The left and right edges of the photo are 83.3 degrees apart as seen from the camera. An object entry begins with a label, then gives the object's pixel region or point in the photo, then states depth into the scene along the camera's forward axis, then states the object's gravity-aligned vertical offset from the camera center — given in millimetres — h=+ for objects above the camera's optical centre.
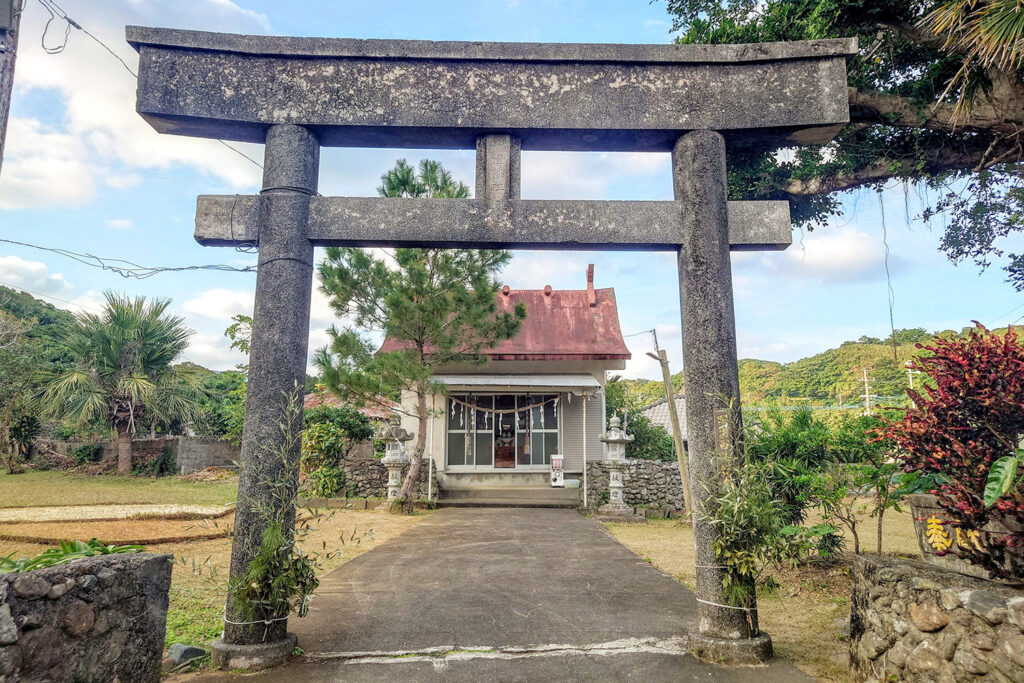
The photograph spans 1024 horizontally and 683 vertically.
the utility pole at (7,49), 3807 +2594
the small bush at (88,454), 16766 -598
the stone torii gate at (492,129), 3689 +2046
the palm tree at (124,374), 15086 +1620
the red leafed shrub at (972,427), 2756 +54
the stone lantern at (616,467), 11016 -609
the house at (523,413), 13305 +544
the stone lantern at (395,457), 11500 -440
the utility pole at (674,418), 8534 +269
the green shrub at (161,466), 16078 -907
